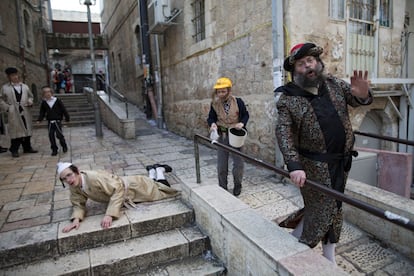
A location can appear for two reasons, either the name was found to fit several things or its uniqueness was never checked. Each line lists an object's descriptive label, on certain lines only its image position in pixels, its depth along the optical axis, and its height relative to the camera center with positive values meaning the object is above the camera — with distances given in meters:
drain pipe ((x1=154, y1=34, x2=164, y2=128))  9.20 +0.72
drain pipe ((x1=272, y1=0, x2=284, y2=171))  3.94 +0.83
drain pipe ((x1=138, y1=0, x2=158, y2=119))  9.69 +1.76
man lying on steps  2.73 -0.86
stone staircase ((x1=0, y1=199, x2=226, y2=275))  2.44 -1.31
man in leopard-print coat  1.83 -0.19
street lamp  8.03 +0.50
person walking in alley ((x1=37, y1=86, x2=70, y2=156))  5.91 -0.08
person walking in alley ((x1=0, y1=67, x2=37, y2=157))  5.68 +0.07
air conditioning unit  7.48 +2.40
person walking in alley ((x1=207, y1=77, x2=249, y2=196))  3.35 -0.17
